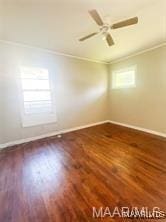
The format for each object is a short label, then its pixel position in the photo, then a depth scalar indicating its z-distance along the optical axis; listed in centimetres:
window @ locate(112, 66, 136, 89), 463
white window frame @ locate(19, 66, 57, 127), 363
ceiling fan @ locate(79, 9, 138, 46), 197
